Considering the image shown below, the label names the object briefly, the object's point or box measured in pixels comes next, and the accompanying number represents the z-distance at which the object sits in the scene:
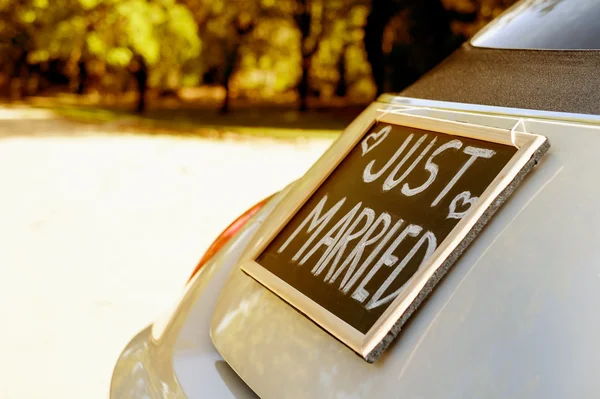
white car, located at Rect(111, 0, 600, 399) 1.04
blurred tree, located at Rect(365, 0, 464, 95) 17.28
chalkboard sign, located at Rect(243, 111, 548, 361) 1.17
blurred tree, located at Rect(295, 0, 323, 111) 24.91
